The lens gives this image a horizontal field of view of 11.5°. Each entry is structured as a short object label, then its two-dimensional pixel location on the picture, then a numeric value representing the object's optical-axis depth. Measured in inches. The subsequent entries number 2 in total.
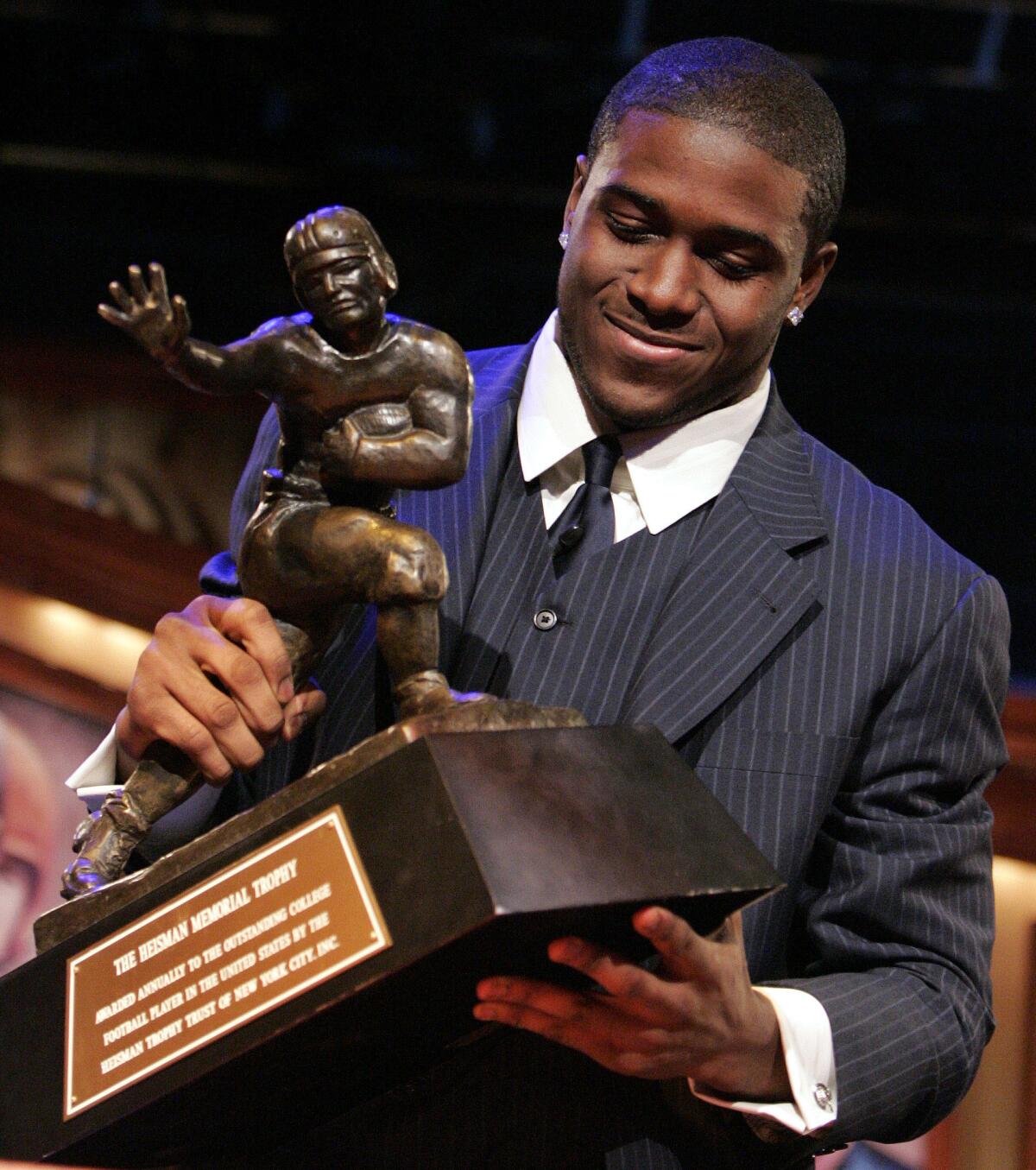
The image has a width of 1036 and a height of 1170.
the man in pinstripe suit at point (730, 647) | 107.5
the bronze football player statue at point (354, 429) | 102.6
